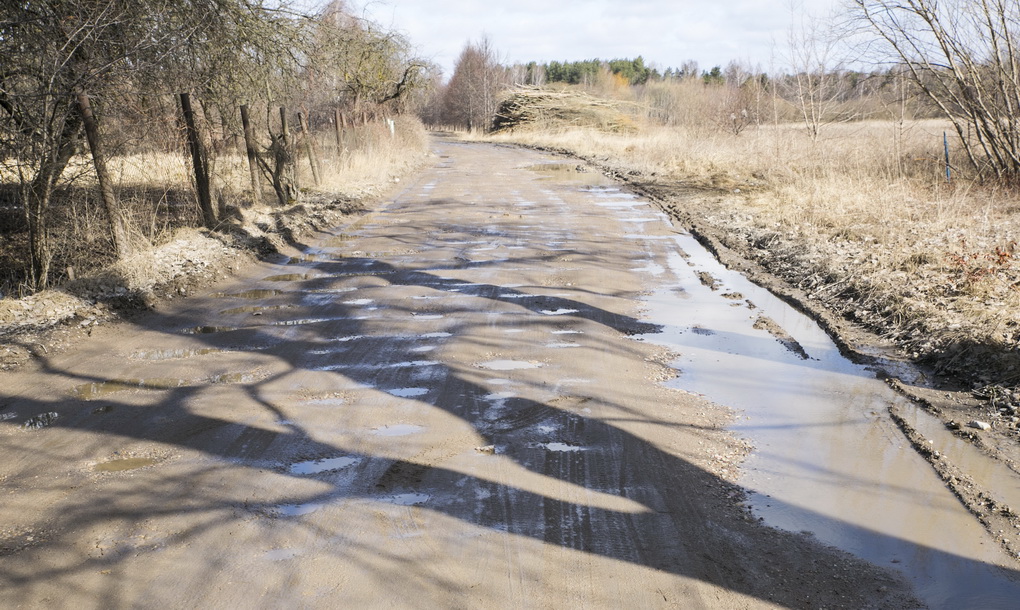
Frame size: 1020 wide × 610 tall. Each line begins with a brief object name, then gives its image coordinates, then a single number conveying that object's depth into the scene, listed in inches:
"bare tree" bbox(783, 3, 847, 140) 845.8
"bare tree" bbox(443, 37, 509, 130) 2486.5
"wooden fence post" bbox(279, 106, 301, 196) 588.7
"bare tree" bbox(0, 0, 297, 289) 290.7
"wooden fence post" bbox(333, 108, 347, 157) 831.7
